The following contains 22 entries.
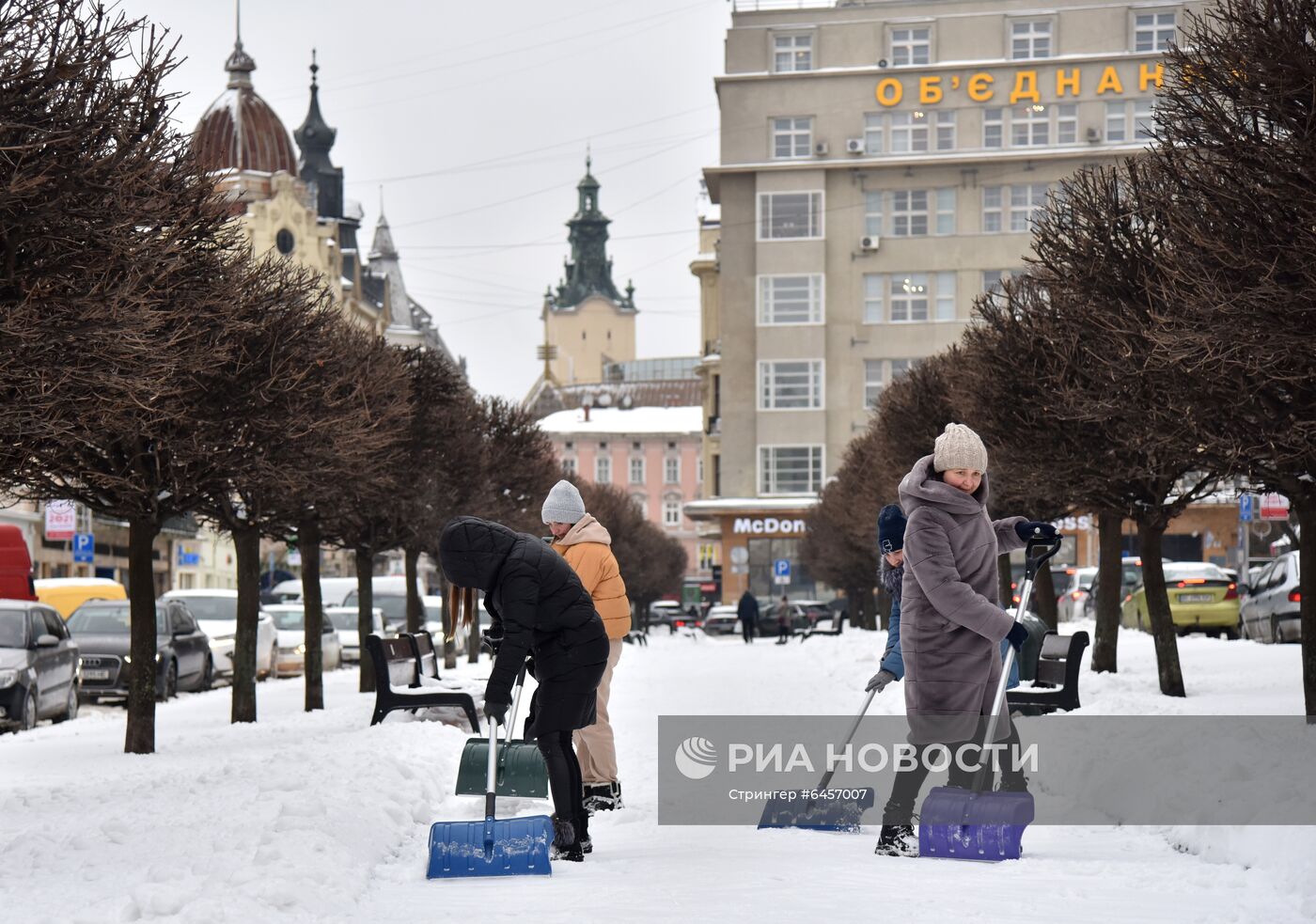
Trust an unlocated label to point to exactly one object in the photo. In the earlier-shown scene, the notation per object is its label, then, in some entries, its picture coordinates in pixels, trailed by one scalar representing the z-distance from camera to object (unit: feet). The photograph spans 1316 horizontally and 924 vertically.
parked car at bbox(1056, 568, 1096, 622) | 152.66
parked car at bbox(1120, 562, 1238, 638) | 117.80
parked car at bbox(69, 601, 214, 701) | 87.92
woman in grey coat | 28.99
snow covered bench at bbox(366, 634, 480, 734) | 54.60
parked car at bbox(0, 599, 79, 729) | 69.92
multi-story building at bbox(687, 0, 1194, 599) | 251.19
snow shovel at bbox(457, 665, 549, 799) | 35.58
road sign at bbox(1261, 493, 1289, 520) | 132.57
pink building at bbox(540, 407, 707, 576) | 495.00
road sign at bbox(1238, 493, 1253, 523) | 137.18
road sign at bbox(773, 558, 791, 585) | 244.42
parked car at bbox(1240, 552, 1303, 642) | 95.35
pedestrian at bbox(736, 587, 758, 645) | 193.36
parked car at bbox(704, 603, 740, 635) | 225.56
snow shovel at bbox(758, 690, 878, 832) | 33.17
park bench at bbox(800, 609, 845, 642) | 165.07
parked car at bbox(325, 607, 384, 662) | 126.95
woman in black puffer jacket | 29.27
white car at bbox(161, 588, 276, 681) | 102.63
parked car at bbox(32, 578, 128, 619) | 115.55
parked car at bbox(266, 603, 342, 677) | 114.21
